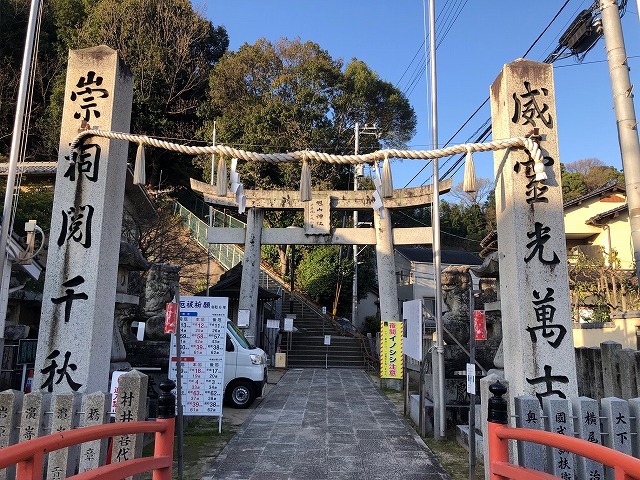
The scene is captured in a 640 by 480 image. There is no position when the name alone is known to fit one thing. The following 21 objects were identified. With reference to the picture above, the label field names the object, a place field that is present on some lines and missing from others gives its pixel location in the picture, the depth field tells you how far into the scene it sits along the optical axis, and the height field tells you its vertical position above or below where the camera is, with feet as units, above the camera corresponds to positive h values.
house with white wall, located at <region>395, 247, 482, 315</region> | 108.37 +13.95
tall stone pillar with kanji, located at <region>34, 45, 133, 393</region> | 17.33 +3.45
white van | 34.63 -3.80
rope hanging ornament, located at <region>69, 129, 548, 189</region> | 18.17 +6.78
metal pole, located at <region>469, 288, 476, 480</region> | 17.98 -3.78
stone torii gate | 57.06 +11.76
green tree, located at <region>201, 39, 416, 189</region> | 89.10 +43.29
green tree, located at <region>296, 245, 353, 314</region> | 94.94 +10.46
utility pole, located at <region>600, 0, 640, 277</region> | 18.06 +8.41
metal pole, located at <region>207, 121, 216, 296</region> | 77.13 +33.06
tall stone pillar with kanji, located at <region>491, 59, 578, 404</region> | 17.01 +3.21
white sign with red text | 25.45 -1.79
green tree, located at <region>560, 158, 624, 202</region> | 101.14 +33.33
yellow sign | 44.14 -2.51
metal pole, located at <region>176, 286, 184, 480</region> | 18.82 -3.60
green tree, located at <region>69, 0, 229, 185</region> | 90.17 +52.16
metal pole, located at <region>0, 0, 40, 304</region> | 20.31 +9.01
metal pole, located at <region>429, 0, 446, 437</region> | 25.39 +6.18
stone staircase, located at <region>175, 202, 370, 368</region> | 71.00 -0.91
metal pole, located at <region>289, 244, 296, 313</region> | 85.36 +7.68
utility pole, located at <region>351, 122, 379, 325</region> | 82.04 +9.33
